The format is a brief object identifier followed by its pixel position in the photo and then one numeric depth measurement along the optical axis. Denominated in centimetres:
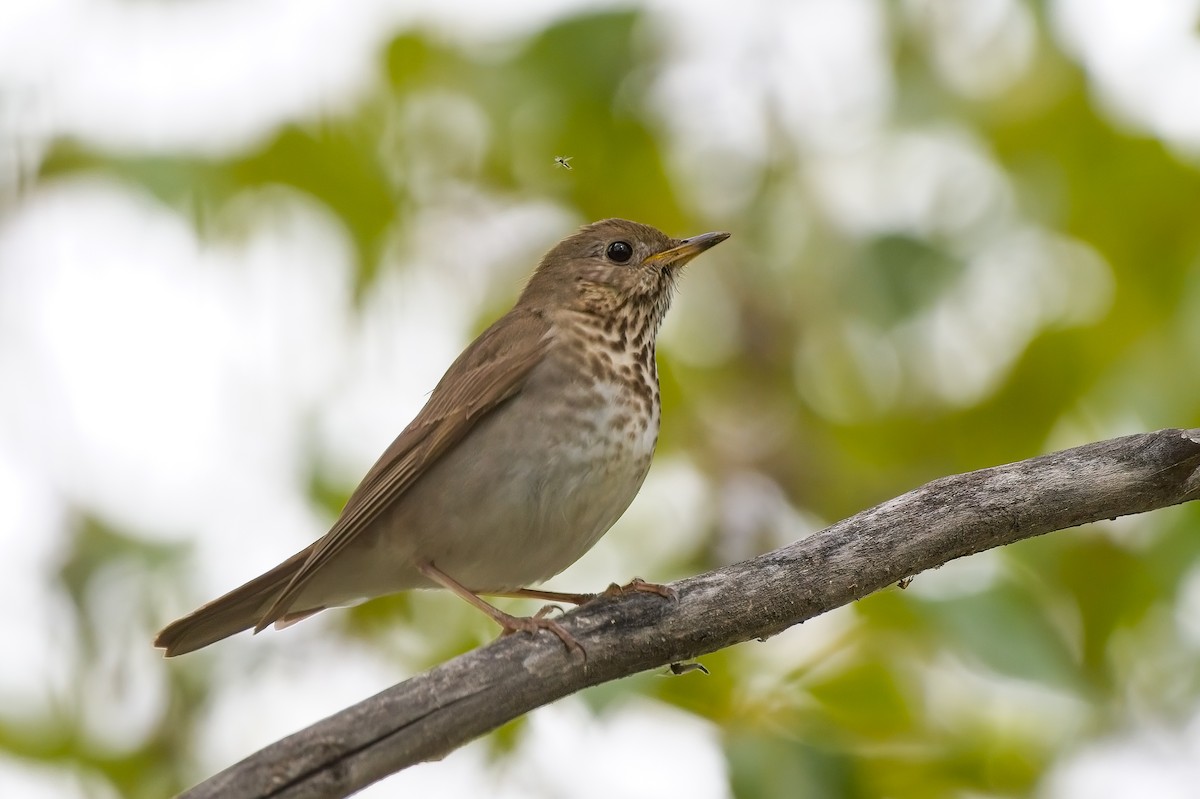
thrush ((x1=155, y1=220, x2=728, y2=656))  905
